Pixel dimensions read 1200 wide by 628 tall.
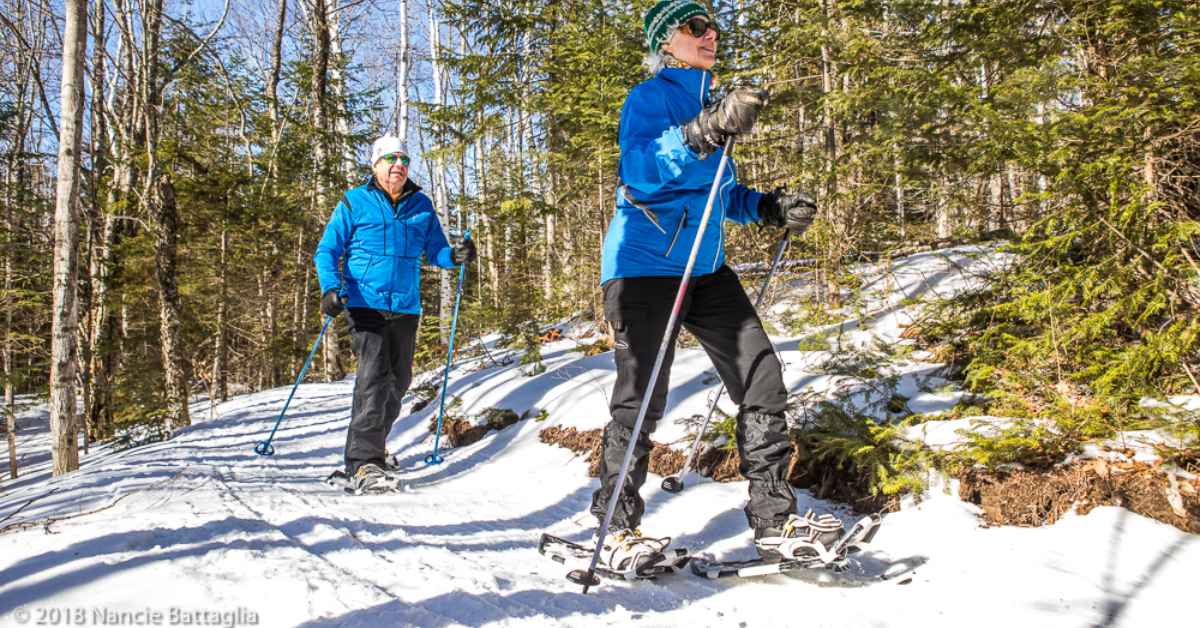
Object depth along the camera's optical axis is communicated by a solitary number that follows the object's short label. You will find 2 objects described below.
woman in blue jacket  2.73
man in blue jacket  4.61
